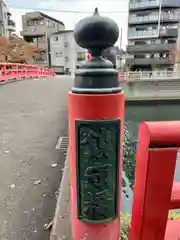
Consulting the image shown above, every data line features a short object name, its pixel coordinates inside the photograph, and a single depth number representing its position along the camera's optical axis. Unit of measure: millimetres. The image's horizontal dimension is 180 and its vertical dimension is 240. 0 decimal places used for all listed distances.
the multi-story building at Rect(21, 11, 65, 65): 31031
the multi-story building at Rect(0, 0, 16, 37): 22989
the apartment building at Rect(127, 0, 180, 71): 23897
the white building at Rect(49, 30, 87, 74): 29856
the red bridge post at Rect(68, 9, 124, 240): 771
